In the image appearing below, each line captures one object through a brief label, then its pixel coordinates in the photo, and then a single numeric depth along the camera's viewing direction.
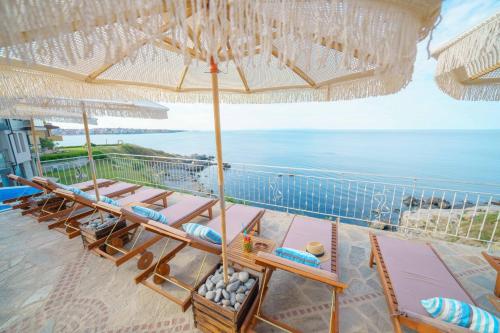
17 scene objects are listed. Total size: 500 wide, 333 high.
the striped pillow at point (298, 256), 1.79
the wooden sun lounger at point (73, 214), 3.01
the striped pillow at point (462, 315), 1.19
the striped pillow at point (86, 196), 3.05
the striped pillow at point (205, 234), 2.13
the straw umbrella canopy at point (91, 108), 2.68
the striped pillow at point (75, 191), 3.14
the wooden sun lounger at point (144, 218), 2.26
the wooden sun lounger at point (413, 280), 1.30
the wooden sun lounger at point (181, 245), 1.93
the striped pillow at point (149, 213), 2.52
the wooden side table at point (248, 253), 2.11
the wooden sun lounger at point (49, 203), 3.47
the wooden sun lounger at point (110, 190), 3.75
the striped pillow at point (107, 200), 3.11
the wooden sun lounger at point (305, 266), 1.46
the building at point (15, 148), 7.40
